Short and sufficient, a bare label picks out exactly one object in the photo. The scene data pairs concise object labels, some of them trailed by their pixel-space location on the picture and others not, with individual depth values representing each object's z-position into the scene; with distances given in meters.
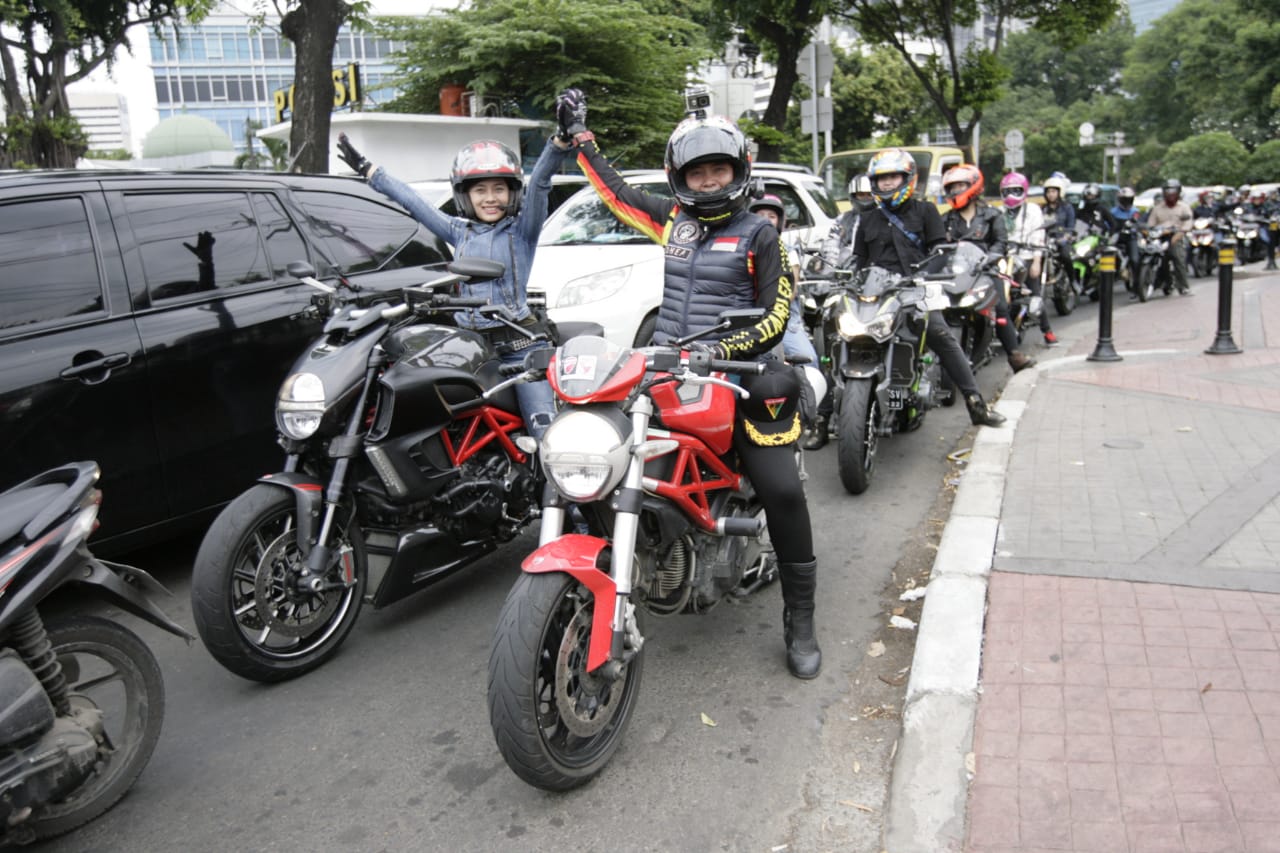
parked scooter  2.75
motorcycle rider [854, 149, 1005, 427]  7.18
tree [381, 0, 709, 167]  20.19
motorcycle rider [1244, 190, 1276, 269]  20.61
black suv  4.24
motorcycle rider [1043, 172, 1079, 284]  13.60
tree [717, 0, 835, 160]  21.41
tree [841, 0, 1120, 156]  24.66
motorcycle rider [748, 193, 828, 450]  4.77
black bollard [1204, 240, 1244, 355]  9.79
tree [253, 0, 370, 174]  12.77
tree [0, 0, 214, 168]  20.12
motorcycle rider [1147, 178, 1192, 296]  15.81
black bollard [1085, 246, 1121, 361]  9.70
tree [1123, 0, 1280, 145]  51.56
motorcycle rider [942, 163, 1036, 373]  9.79
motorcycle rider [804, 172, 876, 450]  7.07
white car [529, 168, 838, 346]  7.81
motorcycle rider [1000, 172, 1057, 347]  11.37
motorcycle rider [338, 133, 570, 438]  4.77
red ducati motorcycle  2.96
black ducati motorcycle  3.84
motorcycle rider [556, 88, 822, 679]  3.82
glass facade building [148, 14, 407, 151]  86.31
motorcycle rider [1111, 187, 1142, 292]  15.47
